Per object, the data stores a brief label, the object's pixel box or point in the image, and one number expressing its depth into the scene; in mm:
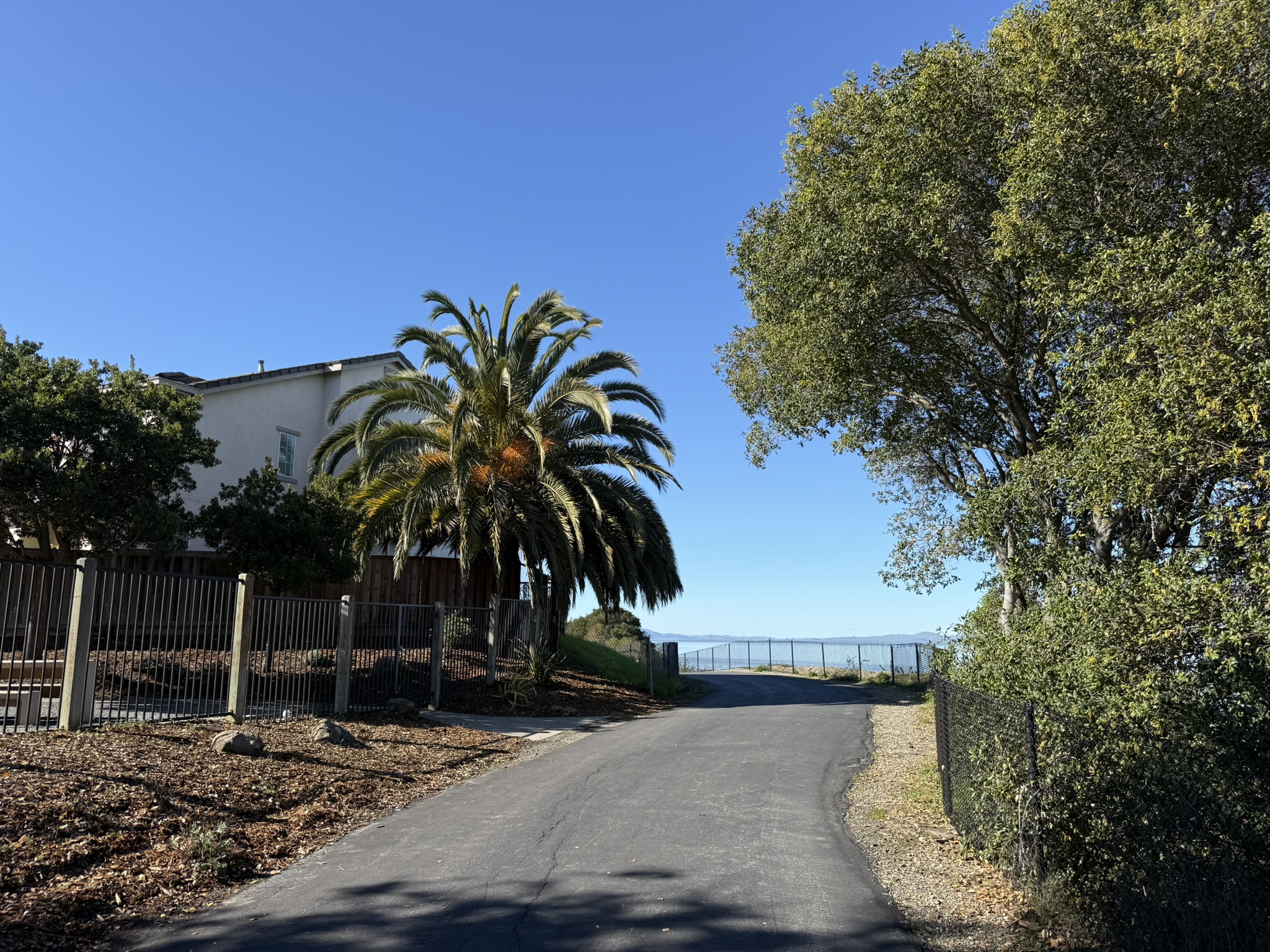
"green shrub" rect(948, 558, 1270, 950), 4934
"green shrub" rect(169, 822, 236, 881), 6496
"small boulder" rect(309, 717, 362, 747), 11367
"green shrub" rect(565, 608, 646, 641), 36938
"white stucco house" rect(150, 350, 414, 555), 23609
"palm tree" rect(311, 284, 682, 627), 18938
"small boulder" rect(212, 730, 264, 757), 9748
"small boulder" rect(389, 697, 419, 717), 14898
